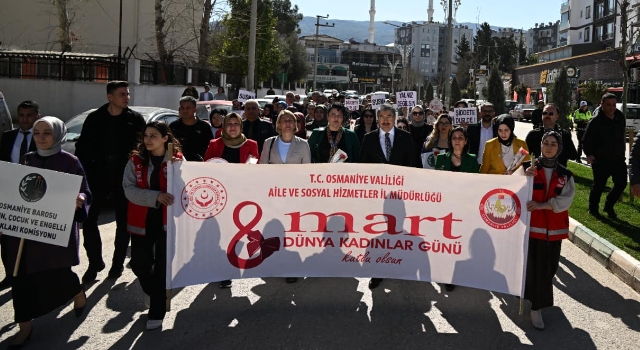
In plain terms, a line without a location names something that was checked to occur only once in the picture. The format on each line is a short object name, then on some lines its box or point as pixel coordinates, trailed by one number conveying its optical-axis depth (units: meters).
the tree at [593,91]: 36.03
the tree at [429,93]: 58.43
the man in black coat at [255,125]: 9.48
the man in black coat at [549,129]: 8.66
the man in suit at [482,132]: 9.48
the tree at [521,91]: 66.75
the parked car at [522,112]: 49.28
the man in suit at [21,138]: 6.82
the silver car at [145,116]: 10.64
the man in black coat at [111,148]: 6.74
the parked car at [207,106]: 16.20
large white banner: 5.66
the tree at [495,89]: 30.77
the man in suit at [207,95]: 20.64
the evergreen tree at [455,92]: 41.44
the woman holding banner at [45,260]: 4.89
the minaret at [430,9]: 133.23
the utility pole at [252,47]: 25.52
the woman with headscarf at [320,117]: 11.73
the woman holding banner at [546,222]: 5.56
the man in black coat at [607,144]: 9.72
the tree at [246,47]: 41.28
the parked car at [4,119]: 7.71
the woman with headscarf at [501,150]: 7.39
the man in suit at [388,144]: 7.02
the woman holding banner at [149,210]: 5.41
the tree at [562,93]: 26.91
